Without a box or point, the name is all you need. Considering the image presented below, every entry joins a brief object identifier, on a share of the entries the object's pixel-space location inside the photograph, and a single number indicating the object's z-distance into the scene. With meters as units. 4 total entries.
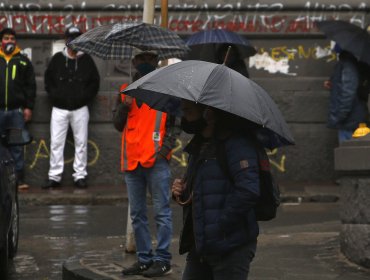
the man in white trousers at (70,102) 30.19
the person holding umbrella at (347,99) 29.53
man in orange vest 15.92
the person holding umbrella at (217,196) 10.84
